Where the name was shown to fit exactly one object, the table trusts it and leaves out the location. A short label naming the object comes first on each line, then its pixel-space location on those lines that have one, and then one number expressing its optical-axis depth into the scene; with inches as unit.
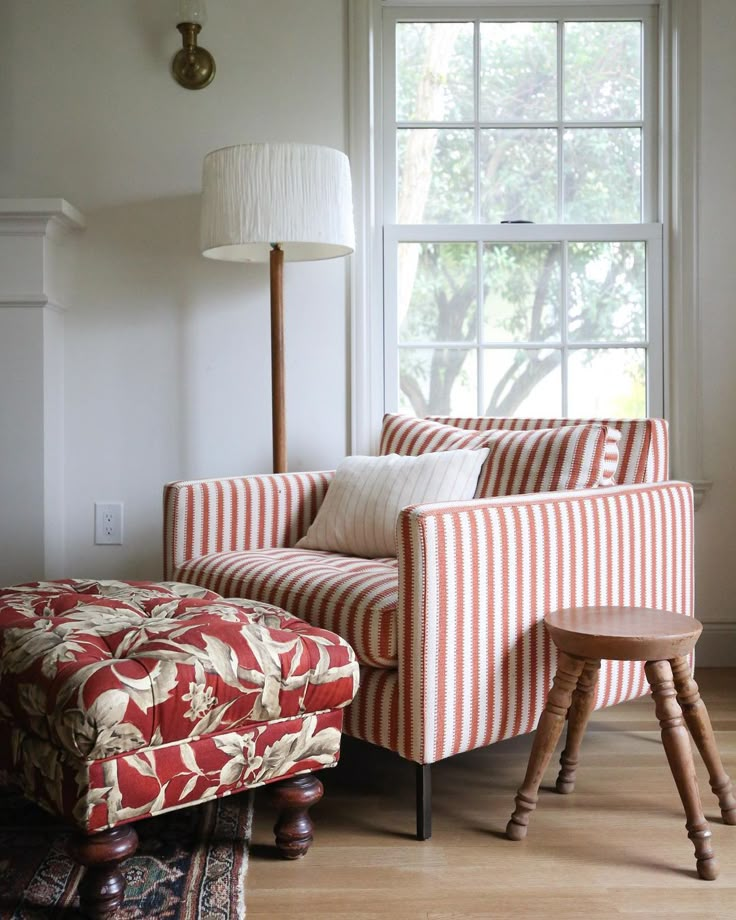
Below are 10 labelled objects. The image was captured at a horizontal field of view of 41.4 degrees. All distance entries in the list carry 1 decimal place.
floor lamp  98.6
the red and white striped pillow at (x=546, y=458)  86.5
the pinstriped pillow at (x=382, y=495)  89.4
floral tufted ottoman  54.5
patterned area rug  59.2
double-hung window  119.7
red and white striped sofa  67.9
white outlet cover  118.1
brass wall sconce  112.7
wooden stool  65.3
